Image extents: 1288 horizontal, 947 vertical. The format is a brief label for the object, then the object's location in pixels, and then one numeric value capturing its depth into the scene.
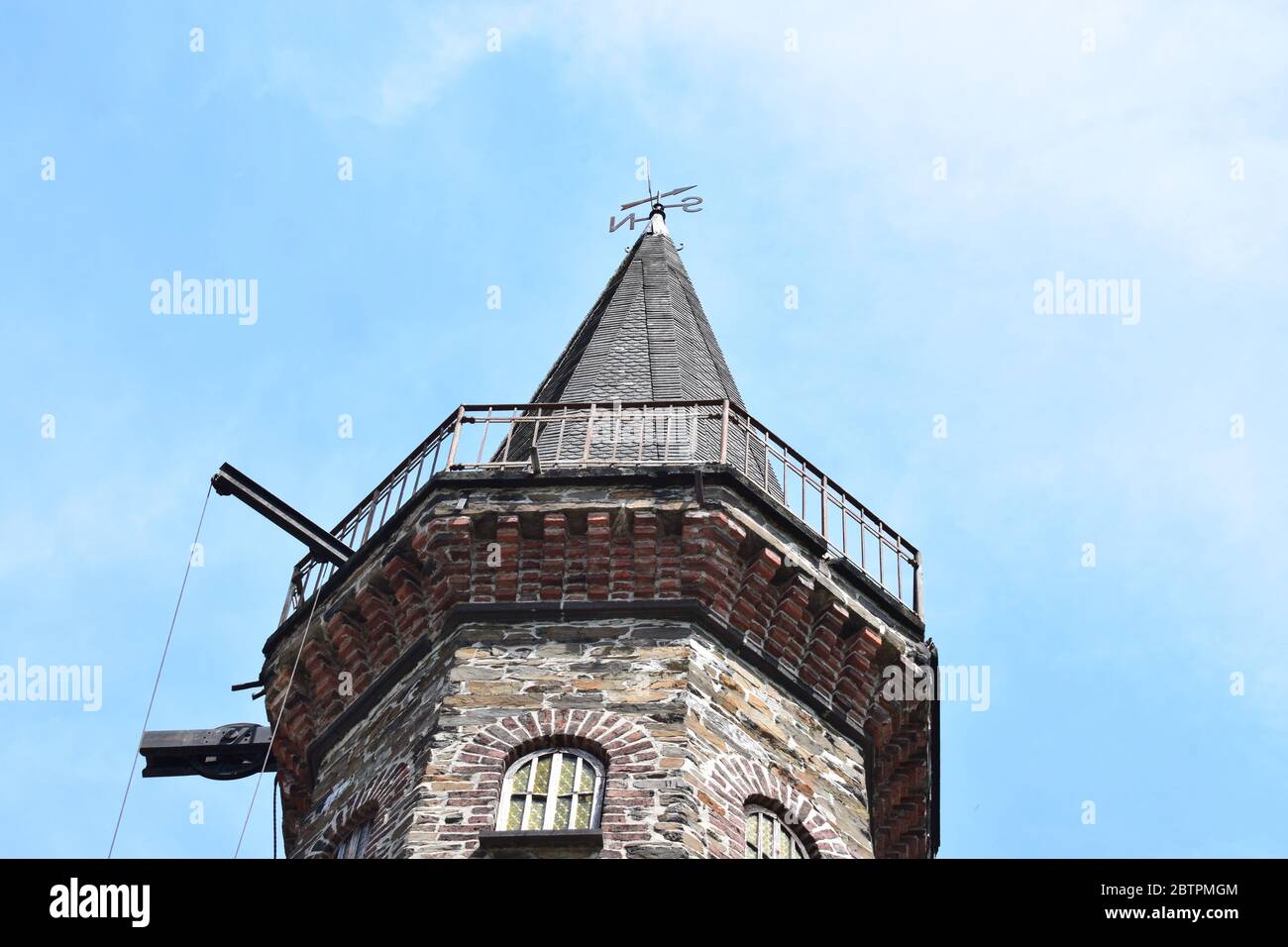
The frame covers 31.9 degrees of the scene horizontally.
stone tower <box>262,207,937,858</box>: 17.77
